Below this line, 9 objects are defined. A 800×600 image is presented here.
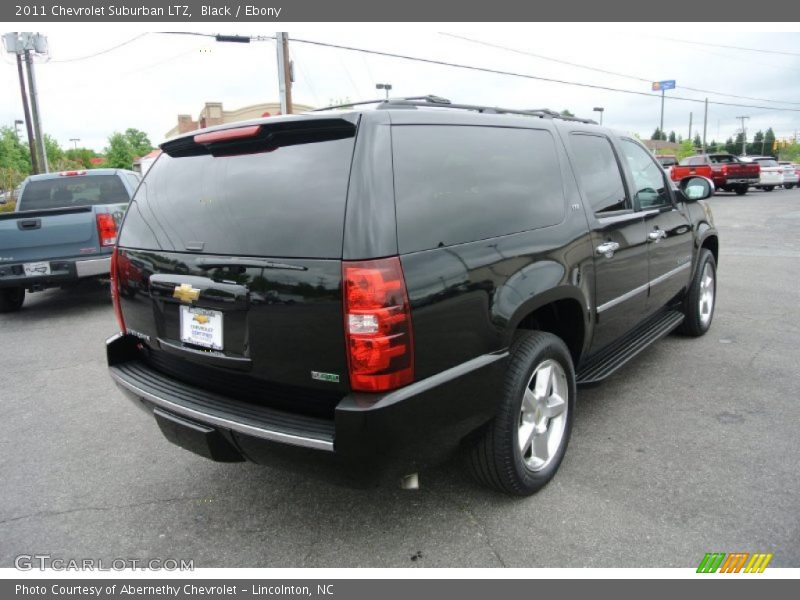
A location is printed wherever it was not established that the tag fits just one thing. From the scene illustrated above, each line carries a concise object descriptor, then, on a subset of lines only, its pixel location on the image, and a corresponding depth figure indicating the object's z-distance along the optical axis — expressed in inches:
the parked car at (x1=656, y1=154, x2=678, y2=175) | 1203.4
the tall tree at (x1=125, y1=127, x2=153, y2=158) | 3425.2
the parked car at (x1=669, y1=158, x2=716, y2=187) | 954.3
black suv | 87.3
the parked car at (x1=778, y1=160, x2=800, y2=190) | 1189.5
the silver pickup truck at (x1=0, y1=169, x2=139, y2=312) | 277.1
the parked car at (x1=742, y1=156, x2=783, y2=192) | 1090.7
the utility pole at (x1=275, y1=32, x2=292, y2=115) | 688.4
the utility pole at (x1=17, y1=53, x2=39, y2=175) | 1034.1
